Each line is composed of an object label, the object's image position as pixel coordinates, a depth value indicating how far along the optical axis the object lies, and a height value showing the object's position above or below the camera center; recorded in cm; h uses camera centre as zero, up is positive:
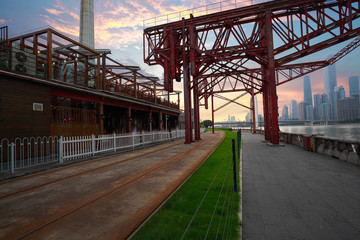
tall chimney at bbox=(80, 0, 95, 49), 3572 +2261
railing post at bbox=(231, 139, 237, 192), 399 -123
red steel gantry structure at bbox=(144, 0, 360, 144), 1285 +724
